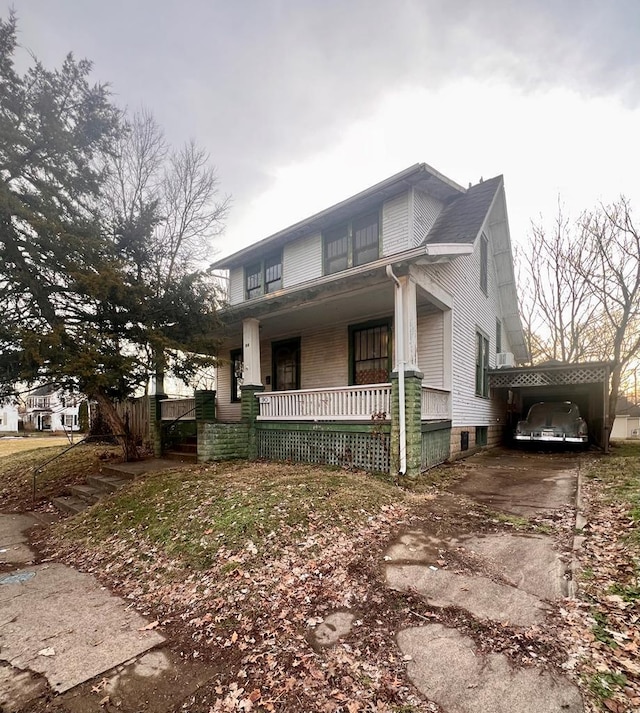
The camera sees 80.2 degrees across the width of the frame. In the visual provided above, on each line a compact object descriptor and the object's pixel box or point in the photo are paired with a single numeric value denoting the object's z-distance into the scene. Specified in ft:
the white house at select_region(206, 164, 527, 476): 25.50
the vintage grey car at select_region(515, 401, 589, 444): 39.81
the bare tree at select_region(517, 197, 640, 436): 49.62
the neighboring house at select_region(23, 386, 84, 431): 158.51
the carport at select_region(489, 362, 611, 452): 39.40
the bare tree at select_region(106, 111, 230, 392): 46.21
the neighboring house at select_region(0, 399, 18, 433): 155.02
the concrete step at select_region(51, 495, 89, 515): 24.38
